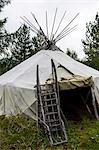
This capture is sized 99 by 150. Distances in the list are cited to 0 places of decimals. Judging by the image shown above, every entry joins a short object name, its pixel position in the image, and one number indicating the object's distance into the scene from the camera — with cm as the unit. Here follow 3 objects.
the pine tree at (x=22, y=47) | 3033
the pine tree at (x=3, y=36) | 2214
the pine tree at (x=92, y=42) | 2729
